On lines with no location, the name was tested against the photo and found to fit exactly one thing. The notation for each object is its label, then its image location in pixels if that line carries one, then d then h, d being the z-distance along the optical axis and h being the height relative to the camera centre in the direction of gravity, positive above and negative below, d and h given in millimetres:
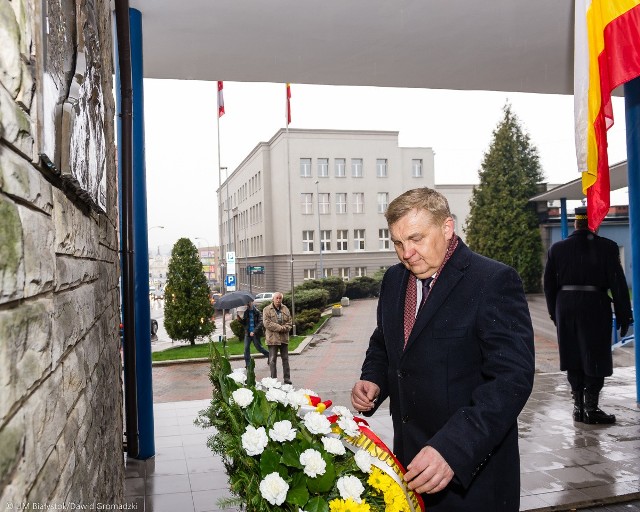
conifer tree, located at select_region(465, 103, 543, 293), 32500 +2587
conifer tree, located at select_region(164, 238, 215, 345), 18203 -1063
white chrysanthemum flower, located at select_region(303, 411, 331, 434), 1866 -527
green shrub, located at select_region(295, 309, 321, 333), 22094 -2330
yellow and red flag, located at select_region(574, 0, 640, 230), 4094 +1276
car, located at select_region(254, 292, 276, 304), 32669 -2094
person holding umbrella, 11344 -1252
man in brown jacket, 10070 -1162
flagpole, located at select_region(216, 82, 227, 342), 11936 +3429
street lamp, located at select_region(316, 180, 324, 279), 39091 +1366
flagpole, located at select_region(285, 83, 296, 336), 15828 -1398
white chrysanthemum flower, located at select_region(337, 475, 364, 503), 1701 -671
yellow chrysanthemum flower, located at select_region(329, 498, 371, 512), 1682 -712
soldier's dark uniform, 5918 -547
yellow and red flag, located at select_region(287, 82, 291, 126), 15401 +4140
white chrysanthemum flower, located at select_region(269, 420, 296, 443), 1773 -525
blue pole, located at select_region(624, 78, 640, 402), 6996 +968
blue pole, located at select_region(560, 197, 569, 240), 13848 +808
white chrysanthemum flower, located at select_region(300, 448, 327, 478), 1694 -592
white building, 40500 +4155
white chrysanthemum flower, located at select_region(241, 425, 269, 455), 1723 -533
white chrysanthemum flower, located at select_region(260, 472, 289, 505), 1619 -636
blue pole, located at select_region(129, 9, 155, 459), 5461 -105
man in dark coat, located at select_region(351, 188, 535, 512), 2064 -374
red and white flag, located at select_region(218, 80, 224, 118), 11773 +3097
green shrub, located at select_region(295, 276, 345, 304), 30422 -1463
